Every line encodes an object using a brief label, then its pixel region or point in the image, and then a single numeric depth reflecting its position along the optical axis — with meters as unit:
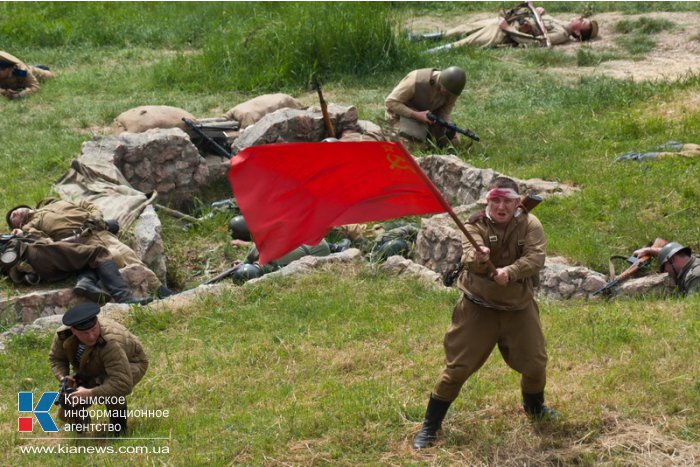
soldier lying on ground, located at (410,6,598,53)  21.03
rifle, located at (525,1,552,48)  20.77
